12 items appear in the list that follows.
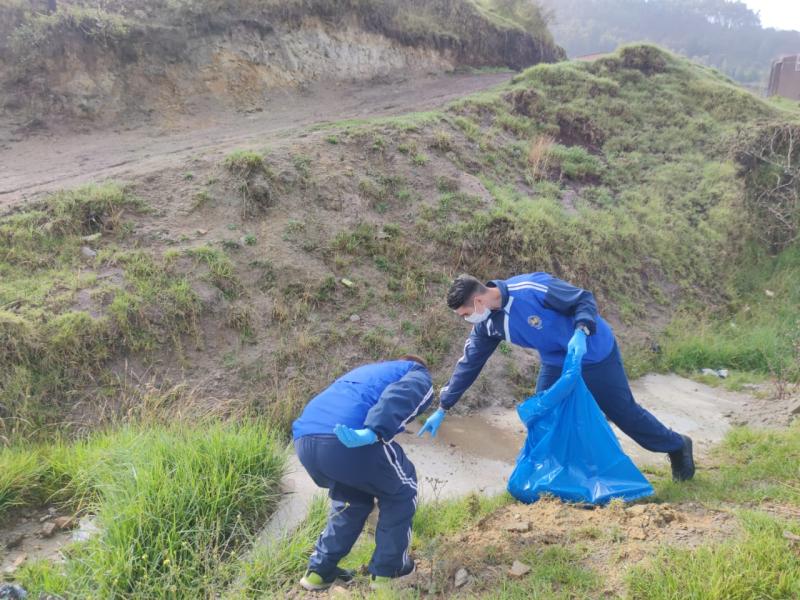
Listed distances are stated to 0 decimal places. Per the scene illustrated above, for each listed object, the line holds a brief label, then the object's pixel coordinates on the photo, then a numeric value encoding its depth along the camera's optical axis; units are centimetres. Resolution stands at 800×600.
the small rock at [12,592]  256
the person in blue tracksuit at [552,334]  320
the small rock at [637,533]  258
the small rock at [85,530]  284
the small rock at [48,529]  318
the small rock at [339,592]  251
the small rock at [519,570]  248
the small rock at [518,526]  289
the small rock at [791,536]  222
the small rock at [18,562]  287
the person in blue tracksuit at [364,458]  246
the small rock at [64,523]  321
